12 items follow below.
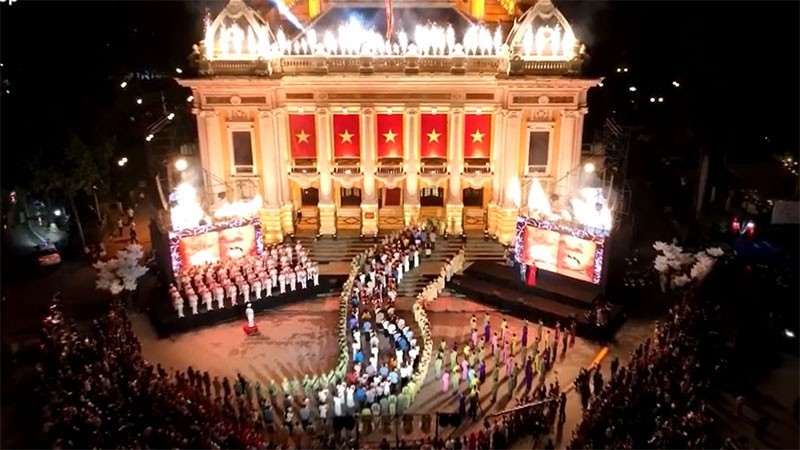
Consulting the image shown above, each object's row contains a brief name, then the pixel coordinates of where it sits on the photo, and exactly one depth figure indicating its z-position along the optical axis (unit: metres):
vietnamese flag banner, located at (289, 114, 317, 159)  37.56
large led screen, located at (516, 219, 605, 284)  32.19
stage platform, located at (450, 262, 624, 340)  30.89
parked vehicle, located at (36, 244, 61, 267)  36.09
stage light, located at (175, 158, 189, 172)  38.09
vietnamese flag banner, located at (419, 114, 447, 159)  37.56
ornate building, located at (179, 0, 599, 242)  35.62
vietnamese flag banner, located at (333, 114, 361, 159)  37.53
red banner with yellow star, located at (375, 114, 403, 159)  37.50
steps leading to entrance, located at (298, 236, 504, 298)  36.25
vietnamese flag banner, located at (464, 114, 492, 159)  37.53
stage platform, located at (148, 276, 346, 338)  31.02
